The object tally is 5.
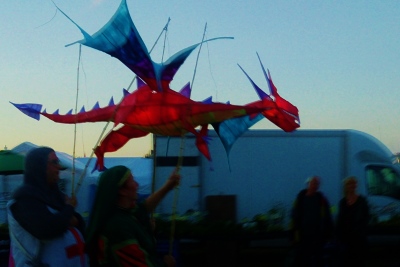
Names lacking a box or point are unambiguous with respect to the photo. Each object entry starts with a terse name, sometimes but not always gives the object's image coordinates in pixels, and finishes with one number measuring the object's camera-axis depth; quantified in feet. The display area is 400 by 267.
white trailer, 37.22
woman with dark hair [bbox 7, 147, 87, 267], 12.05
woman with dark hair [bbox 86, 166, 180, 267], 10.29
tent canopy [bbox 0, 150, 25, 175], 41.55
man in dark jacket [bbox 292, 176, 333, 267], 27.40
